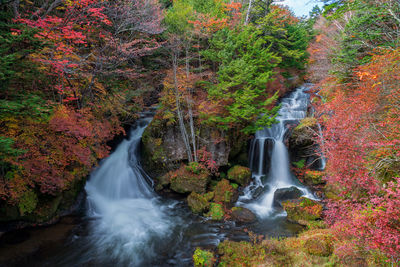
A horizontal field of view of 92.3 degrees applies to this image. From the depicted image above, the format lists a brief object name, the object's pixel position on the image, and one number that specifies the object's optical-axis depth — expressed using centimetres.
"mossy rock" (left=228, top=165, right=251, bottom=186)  1272
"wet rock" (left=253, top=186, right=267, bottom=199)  1198
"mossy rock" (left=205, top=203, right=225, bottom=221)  971
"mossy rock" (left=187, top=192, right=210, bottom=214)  1020
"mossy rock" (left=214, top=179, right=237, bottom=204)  1108
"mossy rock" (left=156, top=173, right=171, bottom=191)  1245
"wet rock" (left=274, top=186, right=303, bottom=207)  1112
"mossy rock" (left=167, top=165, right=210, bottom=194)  1163
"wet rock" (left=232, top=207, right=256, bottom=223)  953
